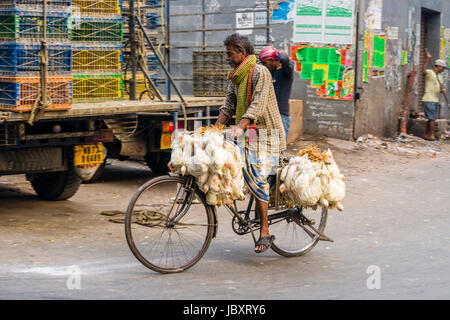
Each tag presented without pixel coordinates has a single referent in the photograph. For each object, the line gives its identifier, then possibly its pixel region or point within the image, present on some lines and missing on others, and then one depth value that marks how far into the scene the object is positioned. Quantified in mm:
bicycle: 5477
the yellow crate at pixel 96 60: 8203
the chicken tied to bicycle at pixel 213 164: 5516
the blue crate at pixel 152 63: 11344
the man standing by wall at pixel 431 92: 17484
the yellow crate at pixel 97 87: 8242
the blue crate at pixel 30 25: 6961
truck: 7051
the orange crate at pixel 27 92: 6949
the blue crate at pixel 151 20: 11102
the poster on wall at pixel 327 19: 14297
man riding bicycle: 5902
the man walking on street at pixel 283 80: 9198
